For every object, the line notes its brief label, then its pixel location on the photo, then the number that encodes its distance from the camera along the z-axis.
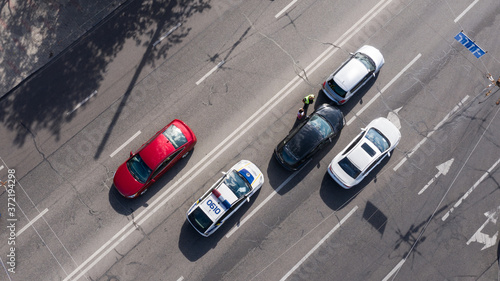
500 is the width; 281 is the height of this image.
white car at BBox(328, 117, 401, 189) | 18.06
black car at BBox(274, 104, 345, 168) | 18.09
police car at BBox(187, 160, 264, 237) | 17.81
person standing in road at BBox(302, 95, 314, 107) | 18.84
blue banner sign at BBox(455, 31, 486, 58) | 17.62
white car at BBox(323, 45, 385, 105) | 18.47
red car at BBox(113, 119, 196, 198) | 17.95
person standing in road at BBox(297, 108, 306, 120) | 18.71
